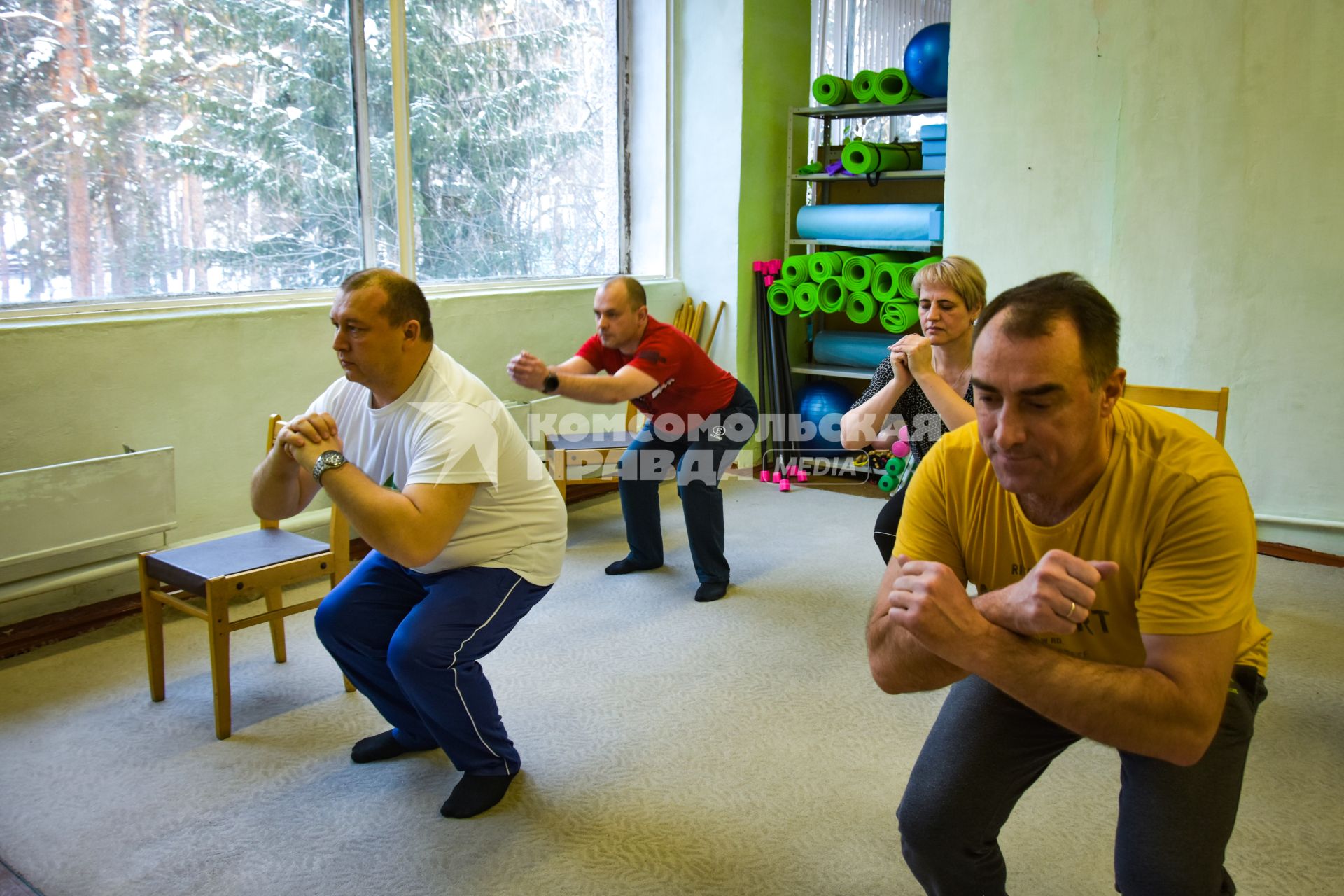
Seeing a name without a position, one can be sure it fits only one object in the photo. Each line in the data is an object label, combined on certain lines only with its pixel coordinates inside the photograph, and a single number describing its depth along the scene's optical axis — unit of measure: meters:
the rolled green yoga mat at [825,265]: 5.38
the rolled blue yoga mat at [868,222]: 5.08
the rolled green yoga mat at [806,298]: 5.44
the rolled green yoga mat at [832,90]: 5.34
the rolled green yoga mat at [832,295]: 5.35
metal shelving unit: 5.13
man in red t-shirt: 3.61
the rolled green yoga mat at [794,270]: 5.49
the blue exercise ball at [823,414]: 5.56
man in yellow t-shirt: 1.33
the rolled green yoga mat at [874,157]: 5.22
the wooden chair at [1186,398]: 3.13
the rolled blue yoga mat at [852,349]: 5.44
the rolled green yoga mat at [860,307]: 5.28
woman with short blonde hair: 2.75
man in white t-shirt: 2.13
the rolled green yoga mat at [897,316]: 5.12
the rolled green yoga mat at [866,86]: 5.20
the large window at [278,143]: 3.28
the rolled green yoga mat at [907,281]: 5.07
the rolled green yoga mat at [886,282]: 5.13
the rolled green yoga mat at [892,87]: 5.15
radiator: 3.05
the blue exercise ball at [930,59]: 4.95
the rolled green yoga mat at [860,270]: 5.26
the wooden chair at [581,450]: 4.32
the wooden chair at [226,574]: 2.63
